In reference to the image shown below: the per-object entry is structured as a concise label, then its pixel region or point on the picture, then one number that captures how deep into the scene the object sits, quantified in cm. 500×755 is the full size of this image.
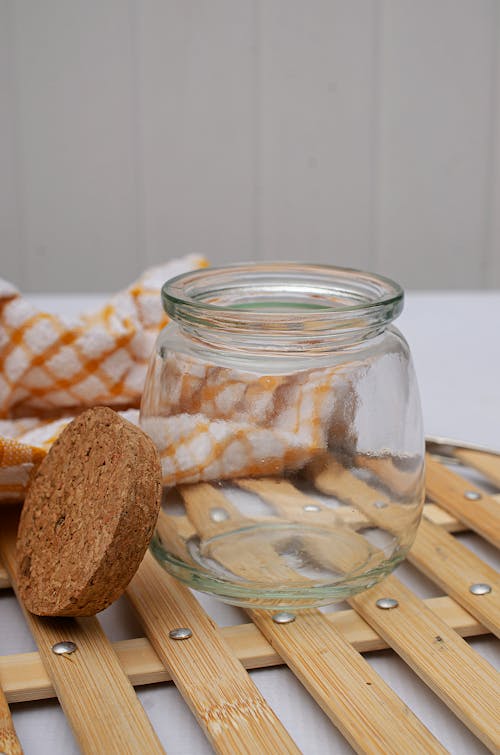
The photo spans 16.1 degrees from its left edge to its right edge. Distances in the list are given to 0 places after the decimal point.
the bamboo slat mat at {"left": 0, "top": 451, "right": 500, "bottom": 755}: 47
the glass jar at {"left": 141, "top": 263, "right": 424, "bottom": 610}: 54
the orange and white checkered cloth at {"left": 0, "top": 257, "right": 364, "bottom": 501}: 55
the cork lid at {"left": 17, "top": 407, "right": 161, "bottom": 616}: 51
